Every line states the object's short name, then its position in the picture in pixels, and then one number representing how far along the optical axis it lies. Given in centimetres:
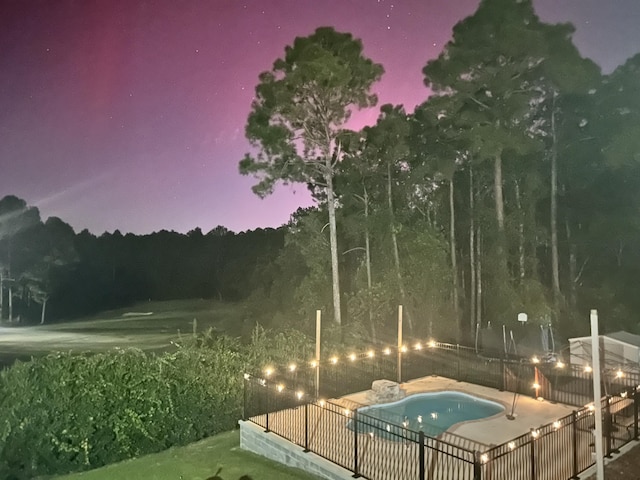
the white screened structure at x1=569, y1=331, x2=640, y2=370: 1144
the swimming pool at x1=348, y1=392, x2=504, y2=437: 964
